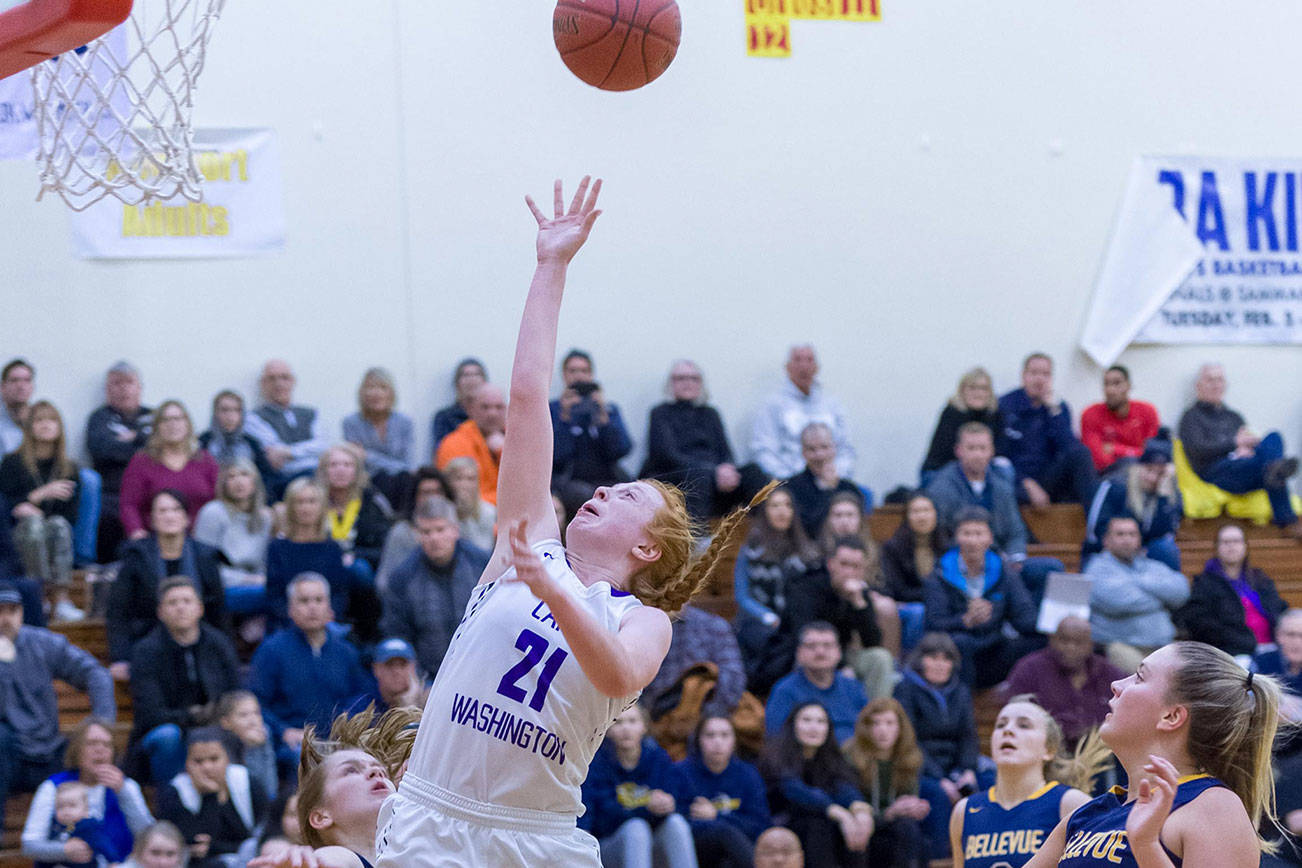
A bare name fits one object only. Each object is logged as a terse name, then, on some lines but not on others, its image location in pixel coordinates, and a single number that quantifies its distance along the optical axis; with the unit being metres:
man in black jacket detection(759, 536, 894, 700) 16.06
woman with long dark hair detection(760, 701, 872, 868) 13.93
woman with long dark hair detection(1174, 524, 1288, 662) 17.42
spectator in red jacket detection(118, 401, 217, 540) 16.87
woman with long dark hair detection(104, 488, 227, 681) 15.16
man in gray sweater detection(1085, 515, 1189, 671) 17.42
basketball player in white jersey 5.76
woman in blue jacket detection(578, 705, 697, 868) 13.60
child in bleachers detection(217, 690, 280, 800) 13.66
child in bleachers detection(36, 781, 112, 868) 12.80
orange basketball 8.40
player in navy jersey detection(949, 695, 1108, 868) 9.14
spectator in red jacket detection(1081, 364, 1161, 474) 21.61
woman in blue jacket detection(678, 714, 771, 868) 13.83
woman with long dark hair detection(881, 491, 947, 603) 17.59
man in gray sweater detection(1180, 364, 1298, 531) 20.91
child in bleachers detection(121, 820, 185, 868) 12.36
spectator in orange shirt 18.20
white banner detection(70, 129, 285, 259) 19.97
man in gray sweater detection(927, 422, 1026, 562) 18.69
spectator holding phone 18.44
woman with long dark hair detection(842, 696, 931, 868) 14.40
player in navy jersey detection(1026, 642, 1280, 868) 5.73
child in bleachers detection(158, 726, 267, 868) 13.03
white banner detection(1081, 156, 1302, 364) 23.48
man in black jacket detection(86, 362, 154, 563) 17.58
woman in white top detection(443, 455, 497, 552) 16.66
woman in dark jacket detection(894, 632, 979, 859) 14.87
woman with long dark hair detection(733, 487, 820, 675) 16.39
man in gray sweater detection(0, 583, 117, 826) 13.98
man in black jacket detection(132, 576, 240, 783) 14.19
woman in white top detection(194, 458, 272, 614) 16.31
